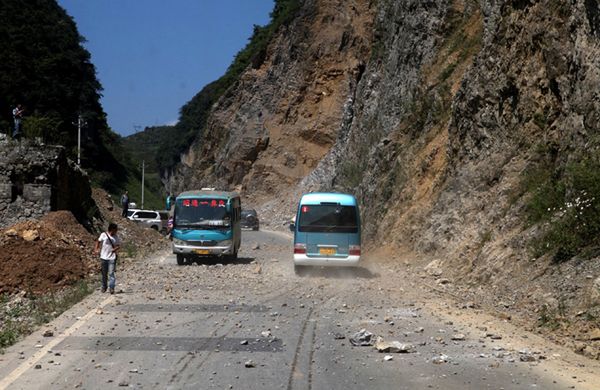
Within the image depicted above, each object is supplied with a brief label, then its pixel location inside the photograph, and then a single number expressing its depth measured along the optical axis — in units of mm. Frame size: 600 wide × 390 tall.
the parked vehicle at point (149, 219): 45344
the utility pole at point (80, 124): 65475
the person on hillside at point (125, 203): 41969
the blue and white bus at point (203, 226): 25531
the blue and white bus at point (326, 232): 21952
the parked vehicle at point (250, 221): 56188
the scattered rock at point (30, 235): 22859
